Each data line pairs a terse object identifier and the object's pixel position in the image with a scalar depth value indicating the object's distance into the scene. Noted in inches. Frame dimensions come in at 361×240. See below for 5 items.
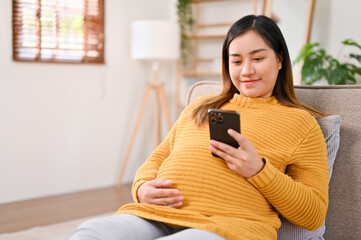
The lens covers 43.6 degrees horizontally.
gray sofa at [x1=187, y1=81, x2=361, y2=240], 55.9
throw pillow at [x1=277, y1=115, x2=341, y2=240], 53.4
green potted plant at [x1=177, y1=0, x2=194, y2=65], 163.0
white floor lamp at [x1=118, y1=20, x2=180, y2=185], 145.4
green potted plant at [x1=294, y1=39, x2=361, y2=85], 117.2
